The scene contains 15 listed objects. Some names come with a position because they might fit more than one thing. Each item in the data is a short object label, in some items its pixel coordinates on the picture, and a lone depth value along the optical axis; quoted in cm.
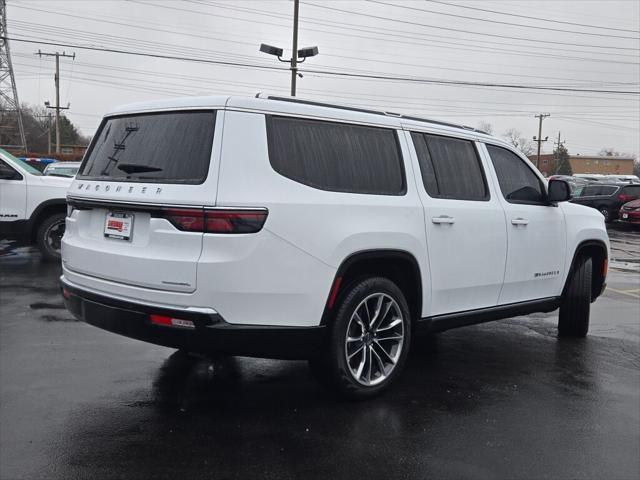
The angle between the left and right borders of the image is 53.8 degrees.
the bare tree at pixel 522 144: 10652
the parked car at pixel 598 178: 5312
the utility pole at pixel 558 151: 10491
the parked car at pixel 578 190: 2815
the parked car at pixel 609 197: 2592
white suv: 358
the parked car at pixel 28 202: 990
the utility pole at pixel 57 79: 6325
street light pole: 2500
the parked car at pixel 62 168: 1737
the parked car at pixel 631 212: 2375
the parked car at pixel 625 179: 4962
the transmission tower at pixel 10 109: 5728
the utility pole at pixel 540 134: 8906
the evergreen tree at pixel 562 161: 10733
